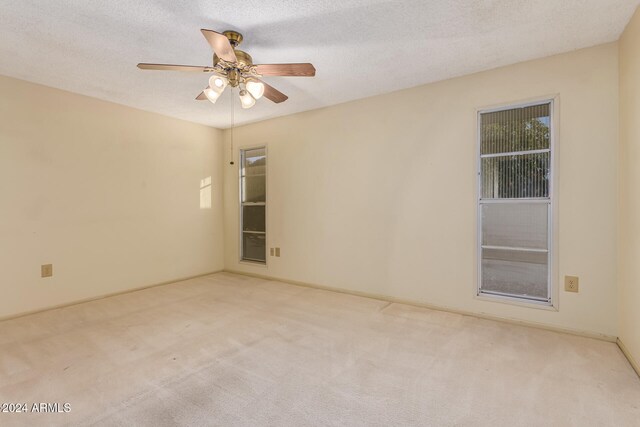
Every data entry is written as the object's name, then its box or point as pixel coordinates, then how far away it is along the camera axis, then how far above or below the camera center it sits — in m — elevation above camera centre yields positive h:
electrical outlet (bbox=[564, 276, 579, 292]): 2.54 -0.61
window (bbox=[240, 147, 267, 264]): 4.71 +0.11
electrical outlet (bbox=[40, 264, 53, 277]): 3.22 -0.62
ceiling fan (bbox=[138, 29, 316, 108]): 2.08 +1.00
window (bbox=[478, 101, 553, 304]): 2.69 +0.07
